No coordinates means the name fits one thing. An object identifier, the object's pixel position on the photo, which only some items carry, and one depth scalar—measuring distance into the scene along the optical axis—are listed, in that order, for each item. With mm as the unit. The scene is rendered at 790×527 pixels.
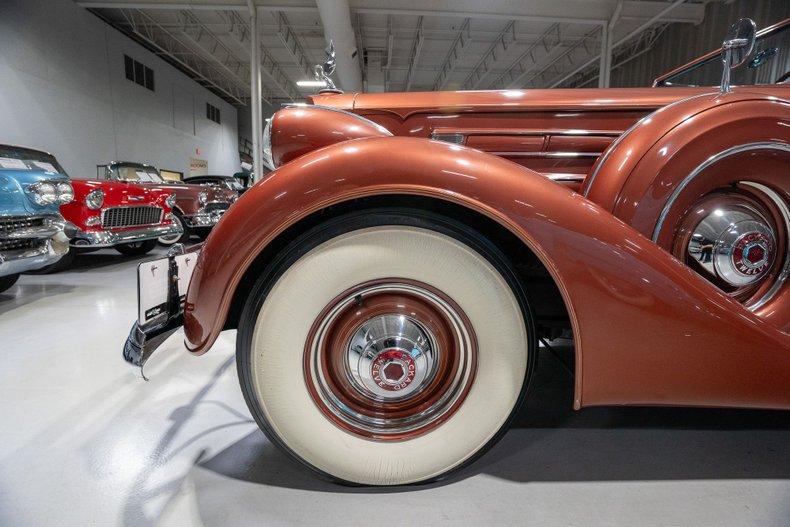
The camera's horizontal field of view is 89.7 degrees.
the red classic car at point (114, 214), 4094
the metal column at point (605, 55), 7574
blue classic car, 2951
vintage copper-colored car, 1004
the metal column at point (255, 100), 7678
